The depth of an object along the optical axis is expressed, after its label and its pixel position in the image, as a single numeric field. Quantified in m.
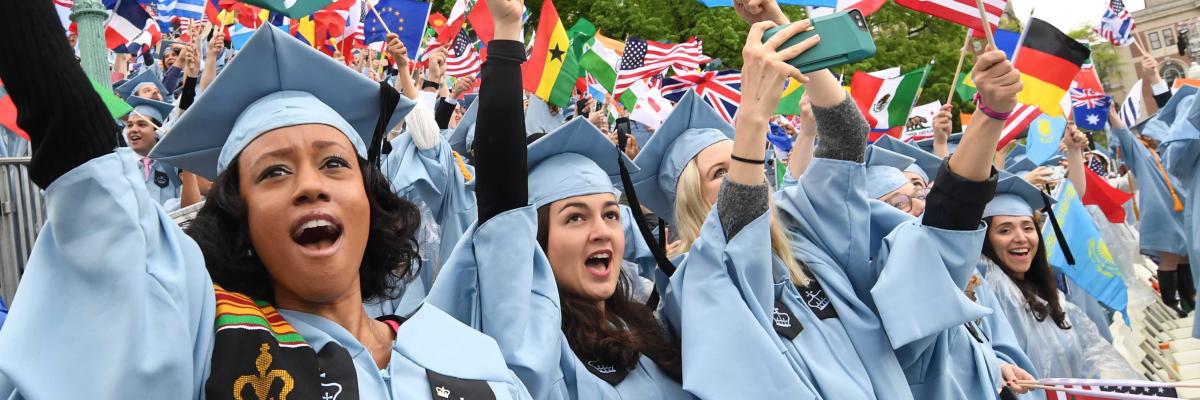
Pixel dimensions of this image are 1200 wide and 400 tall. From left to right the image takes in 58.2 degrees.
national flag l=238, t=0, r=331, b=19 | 3.29
